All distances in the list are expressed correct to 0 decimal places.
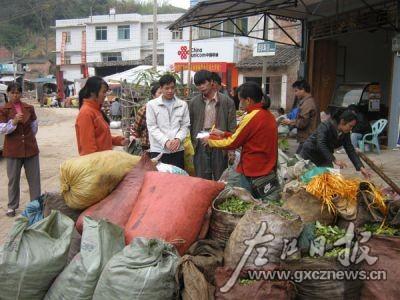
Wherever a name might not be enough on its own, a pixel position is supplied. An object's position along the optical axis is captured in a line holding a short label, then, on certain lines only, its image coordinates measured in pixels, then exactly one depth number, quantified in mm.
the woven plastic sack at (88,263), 2725
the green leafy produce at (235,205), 3178
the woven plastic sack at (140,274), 2543
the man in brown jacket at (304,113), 6766
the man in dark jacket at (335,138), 4516
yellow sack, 3307
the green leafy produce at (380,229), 2842
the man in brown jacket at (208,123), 5230
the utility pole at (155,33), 17448
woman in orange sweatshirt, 3965
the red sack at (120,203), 3217
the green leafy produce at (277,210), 2805
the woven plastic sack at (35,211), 3707
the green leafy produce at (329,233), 2783
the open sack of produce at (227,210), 3043
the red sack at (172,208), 2977
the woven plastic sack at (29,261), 2795
